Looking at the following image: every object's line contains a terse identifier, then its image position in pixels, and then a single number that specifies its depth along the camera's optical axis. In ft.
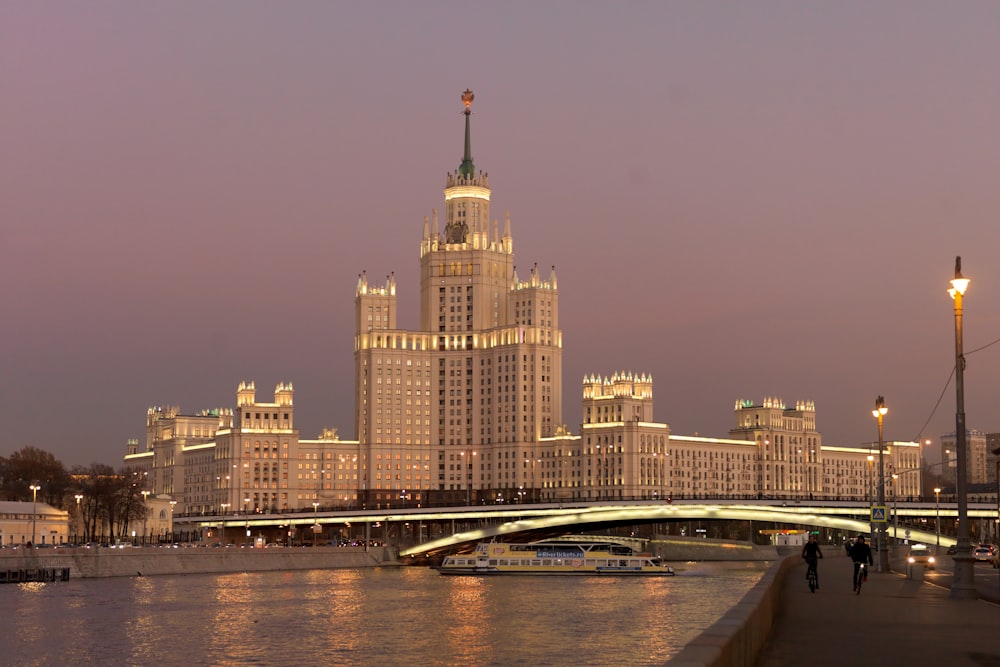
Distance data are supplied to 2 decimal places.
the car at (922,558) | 262.36
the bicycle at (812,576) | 169.23
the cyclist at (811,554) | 169.99
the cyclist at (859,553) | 164.96
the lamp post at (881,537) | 226.42
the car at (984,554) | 336.02
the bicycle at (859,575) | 163.94
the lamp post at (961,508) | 145.59
